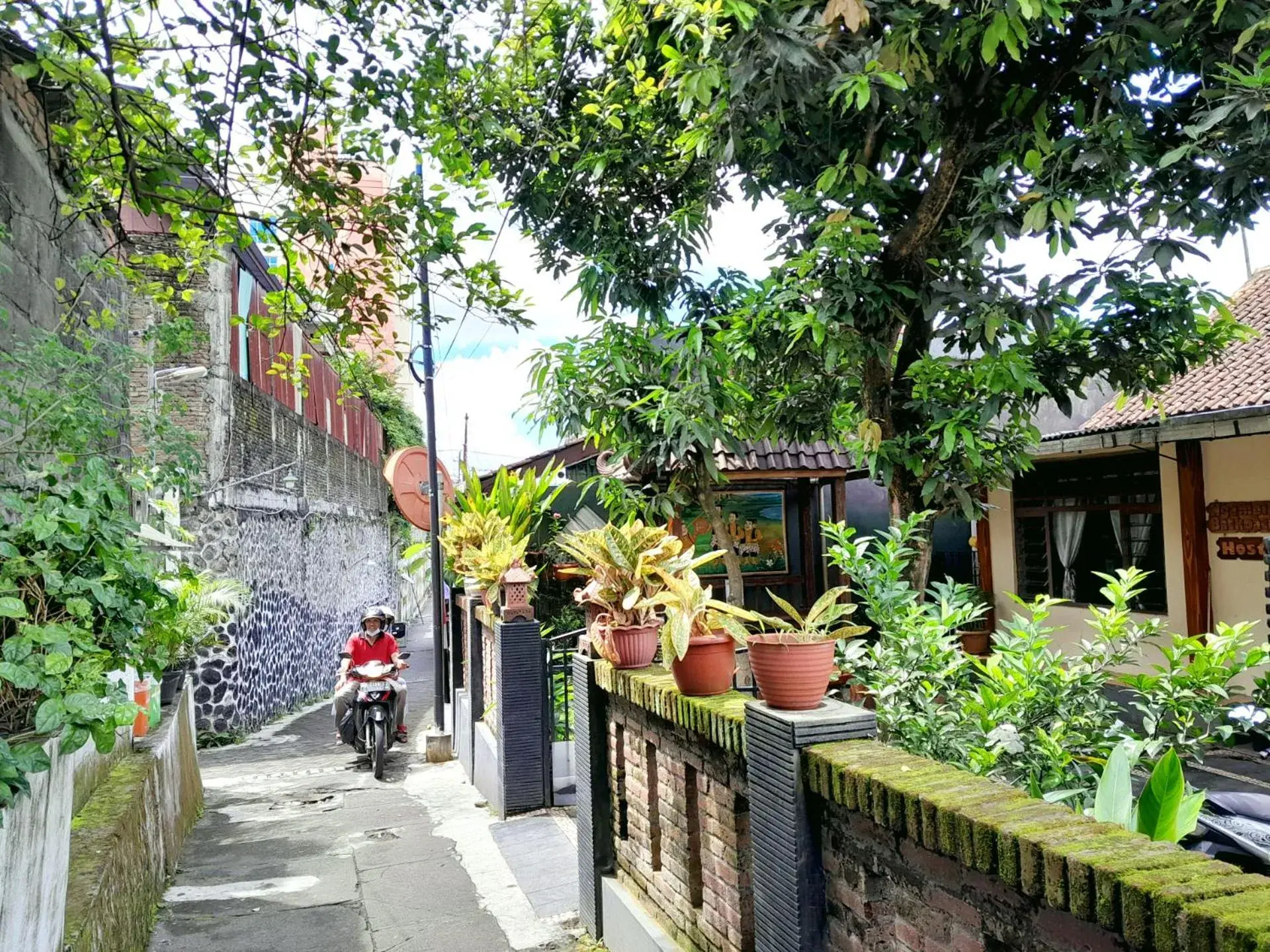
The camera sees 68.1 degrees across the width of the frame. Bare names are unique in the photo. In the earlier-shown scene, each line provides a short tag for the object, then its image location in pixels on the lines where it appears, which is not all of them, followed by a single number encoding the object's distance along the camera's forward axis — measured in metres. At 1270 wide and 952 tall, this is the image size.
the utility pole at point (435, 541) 11.39
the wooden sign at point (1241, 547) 9.32
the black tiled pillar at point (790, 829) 2.64
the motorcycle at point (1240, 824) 2.97
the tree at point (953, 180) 4.21
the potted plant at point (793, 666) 2.72
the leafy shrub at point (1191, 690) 2.65
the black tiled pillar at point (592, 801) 4.64
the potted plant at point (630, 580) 4.24
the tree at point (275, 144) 3.80
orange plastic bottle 6.28
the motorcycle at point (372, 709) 9.68
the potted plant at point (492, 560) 7.79
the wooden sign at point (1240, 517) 9.20
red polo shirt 10.11
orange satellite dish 12.09
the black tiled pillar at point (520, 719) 7.03
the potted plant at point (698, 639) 3.41
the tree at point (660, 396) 5.70
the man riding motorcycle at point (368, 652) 10.06
